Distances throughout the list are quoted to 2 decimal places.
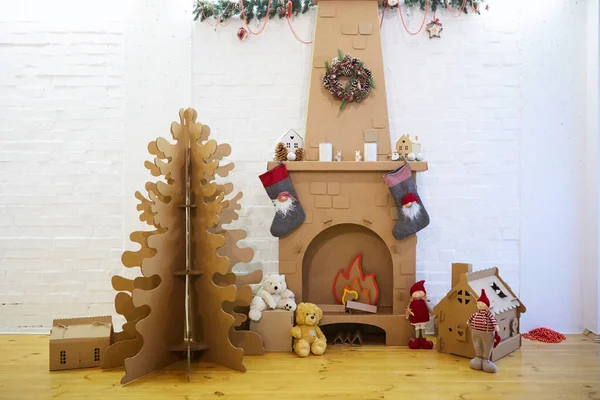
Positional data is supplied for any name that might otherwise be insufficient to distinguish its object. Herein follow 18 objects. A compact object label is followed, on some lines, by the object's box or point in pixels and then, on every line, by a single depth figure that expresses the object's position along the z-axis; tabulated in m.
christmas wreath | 3.66
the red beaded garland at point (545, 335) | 3.72
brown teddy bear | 3.39
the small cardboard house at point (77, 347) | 3.13
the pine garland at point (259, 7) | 3.88
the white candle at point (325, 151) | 3.66
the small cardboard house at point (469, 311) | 3.31
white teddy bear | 3.48
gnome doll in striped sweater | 3.09
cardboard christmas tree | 3.05
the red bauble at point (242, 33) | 3.90
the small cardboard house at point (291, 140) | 3.71
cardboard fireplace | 3.66
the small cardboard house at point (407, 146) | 3.63
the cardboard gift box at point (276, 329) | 3.48
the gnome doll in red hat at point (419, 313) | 3.53
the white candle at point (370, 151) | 3.68
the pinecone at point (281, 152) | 3.67
